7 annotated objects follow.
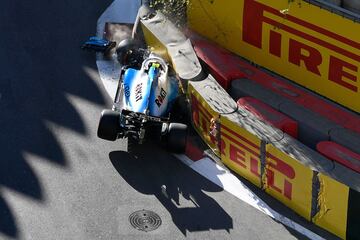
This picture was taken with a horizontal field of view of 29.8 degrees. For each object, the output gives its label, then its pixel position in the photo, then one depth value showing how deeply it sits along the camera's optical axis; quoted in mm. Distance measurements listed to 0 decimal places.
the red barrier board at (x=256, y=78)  13359
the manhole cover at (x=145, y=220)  11976
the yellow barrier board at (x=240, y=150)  12656
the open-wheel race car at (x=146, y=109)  13289
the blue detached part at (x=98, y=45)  16469
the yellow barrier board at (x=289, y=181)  11852
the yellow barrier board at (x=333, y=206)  11367
